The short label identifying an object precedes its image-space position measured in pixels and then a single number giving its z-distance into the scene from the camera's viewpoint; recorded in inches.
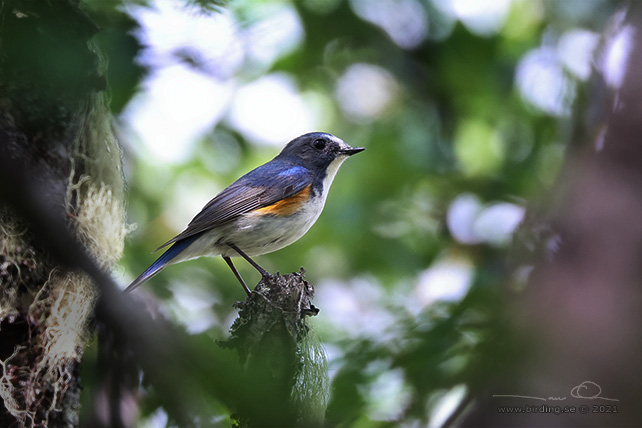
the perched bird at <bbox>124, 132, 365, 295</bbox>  370.0
